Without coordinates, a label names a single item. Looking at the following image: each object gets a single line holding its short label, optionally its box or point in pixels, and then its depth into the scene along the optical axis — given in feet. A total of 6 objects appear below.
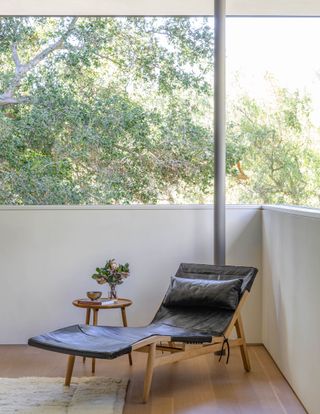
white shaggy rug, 11.72
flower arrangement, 16.01
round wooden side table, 14.88
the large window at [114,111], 23.75
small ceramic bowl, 15.47
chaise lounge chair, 12.44
